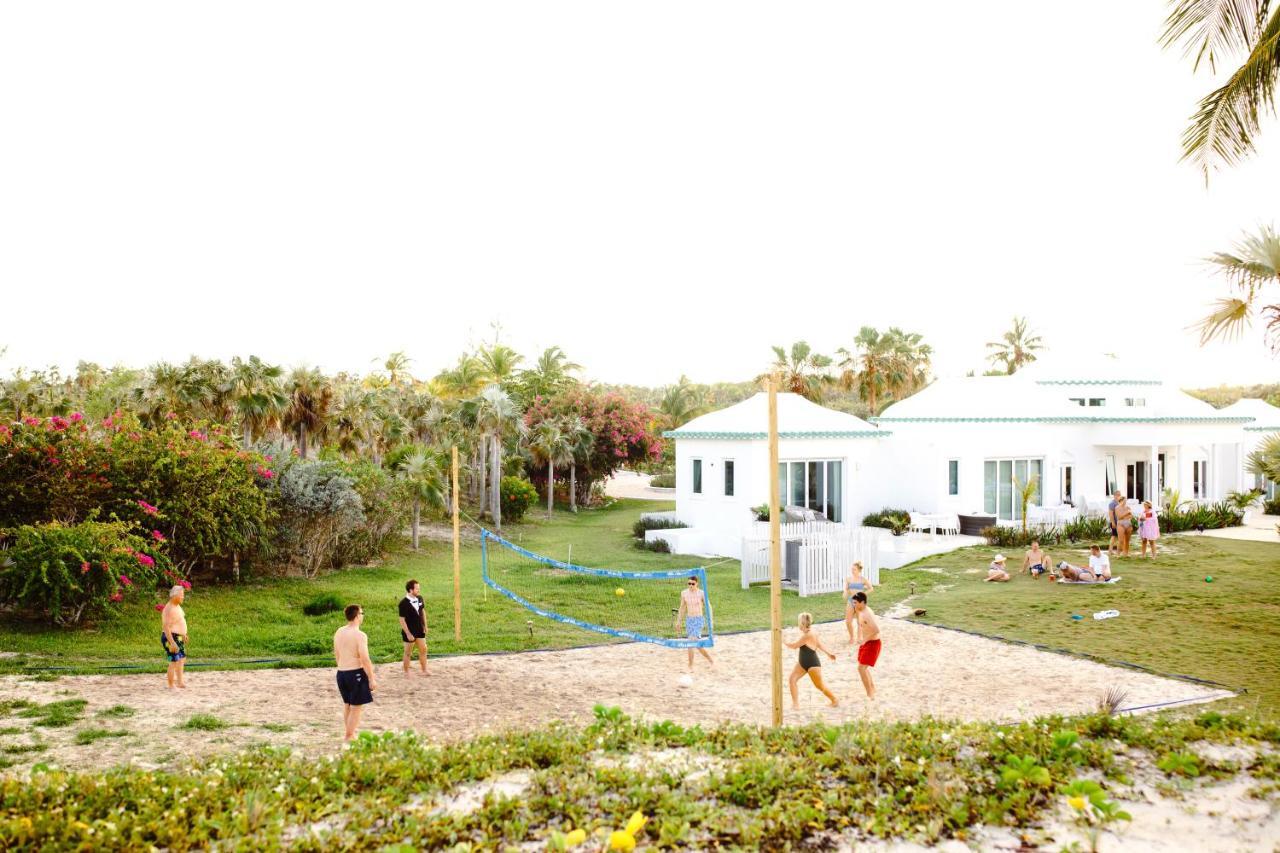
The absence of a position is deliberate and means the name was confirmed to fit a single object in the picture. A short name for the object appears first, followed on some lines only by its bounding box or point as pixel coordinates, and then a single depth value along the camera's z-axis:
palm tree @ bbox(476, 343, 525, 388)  42.09
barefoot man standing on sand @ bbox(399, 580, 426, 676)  12.16
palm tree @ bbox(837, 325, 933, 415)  45.19
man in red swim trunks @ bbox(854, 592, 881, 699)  10.80
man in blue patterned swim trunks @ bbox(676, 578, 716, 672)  12.32
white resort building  25.58
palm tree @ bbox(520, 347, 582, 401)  48.84
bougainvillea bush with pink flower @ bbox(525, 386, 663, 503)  39.09
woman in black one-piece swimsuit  10.42
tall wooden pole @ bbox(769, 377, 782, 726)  8.77
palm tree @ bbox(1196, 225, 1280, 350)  11.61
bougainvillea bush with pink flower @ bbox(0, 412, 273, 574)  16.03
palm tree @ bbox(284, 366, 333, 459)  24.48
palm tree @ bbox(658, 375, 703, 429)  52.00
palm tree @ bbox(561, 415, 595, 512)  38.25
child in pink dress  21.28
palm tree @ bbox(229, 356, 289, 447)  22.70
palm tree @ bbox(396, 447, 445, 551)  24.55
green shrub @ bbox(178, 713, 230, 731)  9.55
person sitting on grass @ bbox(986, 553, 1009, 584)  19.05
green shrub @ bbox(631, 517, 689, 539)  27.23
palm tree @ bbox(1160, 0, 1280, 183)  11.26
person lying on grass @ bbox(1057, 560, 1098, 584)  18.42
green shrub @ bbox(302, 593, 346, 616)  16.88
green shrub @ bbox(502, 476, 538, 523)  32.91
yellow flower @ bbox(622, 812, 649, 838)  4.91
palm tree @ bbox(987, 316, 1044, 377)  60.34
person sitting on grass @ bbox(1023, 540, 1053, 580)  19.41
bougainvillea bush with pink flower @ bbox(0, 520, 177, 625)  13.98
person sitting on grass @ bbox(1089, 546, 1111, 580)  18.27
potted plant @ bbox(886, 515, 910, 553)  26.14
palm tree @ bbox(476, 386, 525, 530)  31.03
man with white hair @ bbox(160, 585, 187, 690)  11.26
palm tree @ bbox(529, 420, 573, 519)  36.19
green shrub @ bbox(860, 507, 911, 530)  26.52
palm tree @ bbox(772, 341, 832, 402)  43.00
